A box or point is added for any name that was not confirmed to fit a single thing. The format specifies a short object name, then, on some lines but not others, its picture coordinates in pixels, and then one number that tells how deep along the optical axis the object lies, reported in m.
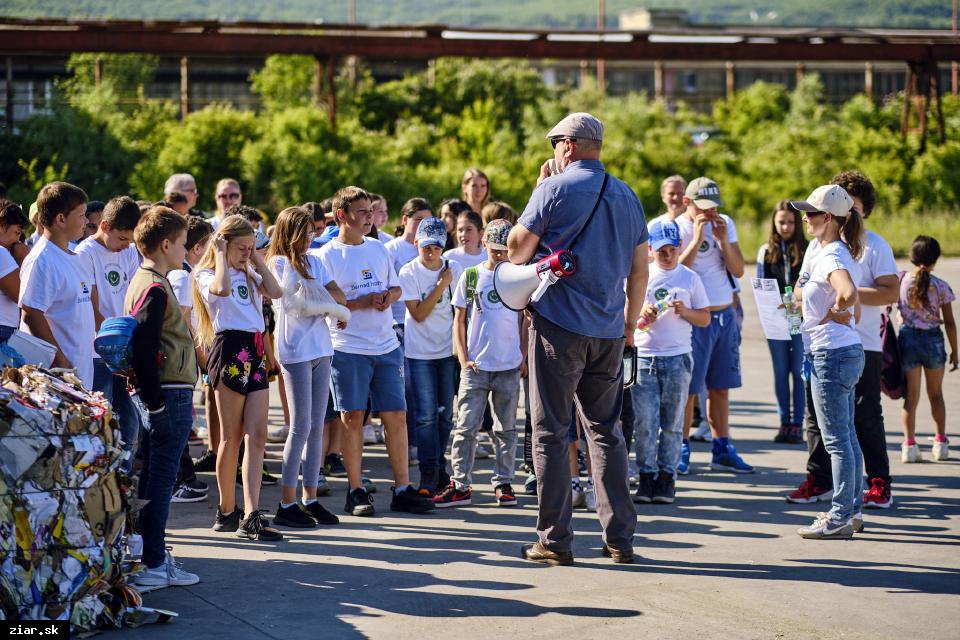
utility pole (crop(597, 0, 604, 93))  53.01
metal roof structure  30.72
